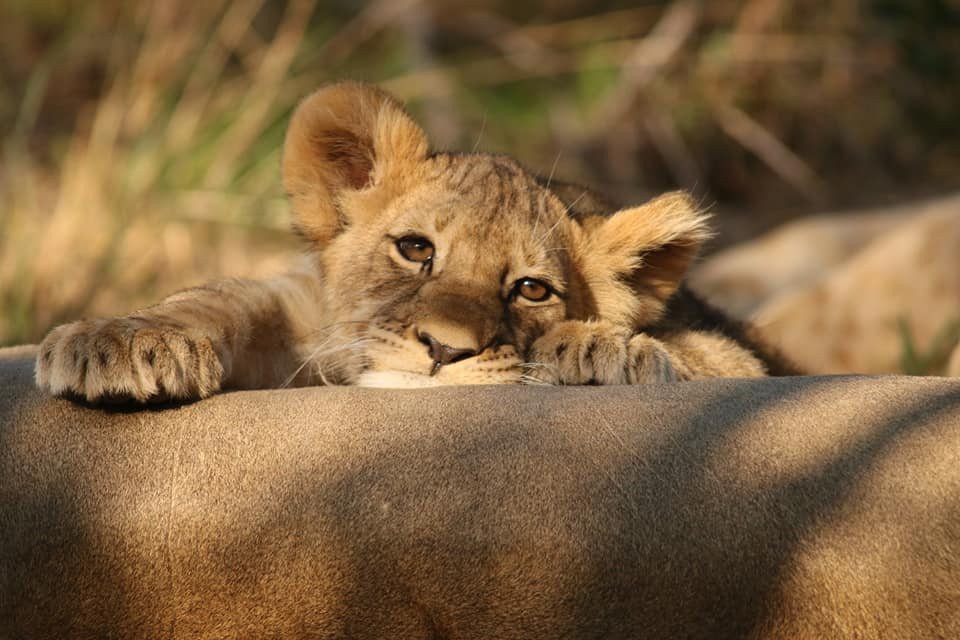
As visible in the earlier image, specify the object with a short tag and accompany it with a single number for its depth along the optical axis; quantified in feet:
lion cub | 19.17
